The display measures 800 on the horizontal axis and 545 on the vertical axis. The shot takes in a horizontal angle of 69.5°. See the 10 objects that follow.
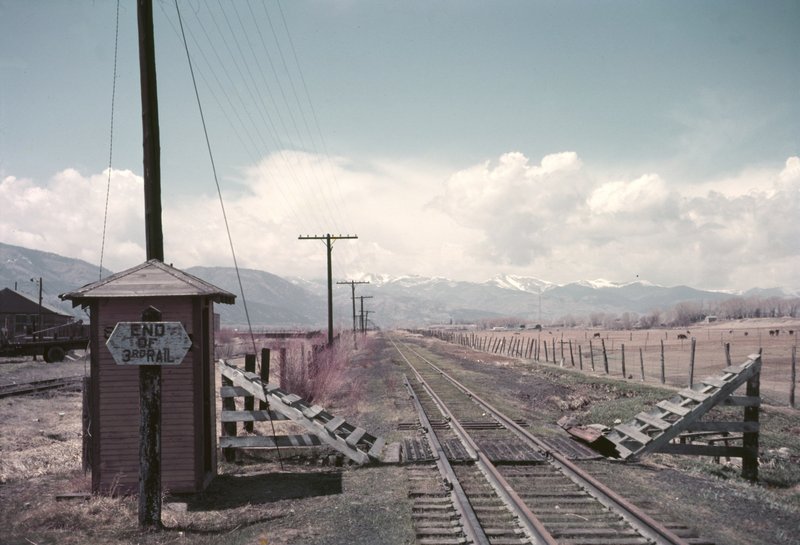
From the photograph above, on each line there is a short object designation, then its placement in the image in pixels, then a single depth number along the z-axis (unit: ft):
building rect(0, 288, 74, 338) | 164.76
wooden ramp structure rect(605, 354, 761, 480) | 32.14
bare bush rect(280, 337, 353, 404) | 52.37
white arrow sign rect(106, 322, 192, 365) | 22.21
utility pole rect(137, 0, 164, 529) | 28.73
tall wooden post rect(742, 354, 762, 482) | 33.12
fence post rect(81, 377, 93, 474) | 27.94
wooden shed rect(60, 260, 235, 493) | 26.03
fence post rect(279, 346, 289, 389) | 51.35
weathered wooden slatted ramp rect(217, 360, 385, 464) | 30.53
